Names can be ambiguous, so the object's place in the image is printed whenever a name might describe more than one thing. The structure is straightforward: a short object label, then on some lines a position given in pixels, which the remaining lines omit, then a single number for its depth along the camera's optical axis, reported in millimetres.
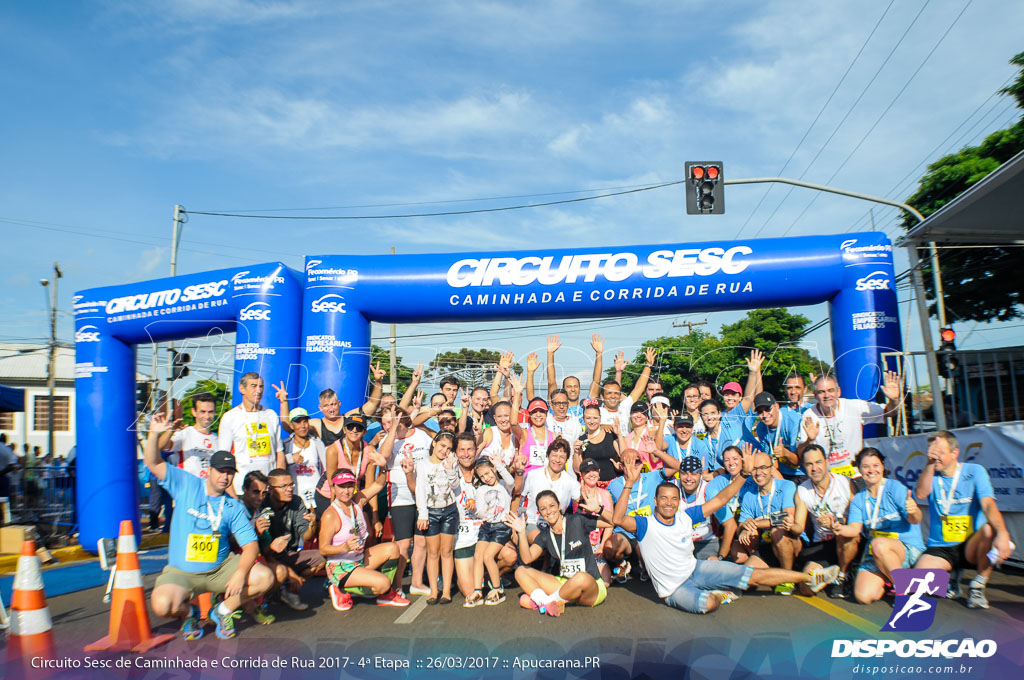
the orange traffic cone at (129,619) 4719
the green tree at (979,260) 16547
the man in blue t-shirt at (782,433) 7096
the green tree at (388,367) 26423
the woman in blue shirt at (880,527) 5527
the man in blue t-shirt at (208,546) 4961
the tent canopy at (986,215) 7359
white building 34359
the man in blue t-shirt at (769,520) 6102
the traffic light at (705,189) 11523
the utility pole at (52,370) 19069
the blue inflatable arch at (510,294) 8258
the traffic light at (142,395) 10482
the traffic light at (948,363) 8205
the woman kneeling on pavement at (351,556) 5828
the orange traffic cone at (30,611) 4871
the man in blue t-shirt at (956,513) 5430
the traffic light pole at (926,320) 7711
